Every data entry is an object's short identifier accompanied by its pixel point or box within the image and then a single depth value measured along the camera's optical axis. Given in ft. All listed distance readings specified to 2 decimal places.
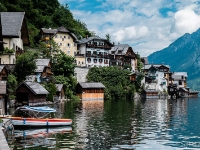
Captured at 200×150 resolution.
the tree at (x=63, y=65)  283.38
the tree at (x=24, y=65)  187.32
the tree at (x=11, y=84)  179.65
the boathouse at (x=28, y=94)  194.39
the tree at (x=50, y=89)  228.10
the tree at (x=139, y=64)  430.16
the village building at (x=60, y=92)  251.80
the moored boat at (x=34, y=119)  105.19
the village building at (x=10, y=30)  180.96
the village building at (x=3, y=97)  130.72
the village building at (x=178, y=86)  444.14
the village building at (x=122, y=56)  384.68
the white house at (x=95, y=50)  353.51
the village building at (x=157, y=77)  417.69
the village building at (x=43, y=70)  236.84
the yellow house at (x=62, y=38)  326.24
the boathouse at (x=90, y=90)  295.07
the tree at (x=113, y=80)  327.82
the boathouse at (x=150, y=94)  384.78
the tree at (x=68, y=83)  274.28
